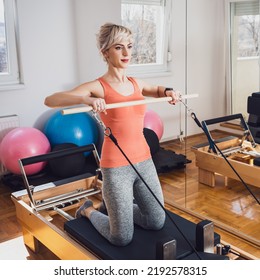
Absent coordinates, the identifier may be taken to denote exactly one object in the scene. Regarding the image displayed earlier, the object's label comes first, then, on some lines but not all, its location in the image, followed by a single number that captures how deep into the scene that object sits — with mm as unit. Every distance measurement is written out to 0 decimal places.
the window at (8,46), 3553
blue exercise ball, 3568
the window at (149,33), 3133
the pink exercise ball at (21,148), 3299
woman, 1858
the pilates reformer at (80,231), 1953
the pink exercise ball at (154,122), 3303
